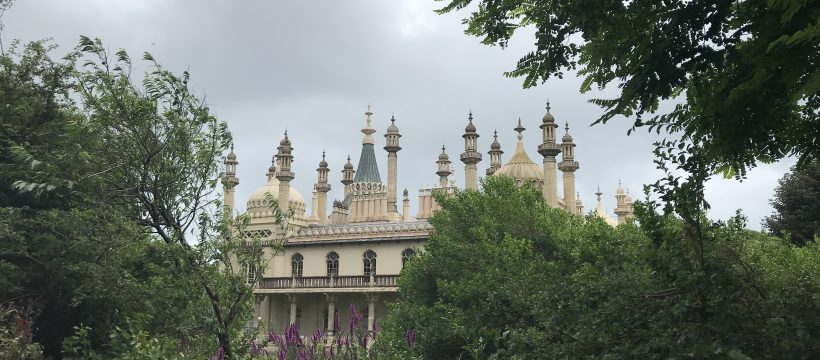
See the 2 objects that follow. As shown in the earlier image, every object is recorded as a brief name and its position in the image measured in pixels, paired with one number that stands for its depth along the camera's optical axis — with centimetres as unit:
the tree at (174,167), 1091
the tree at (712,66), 627
